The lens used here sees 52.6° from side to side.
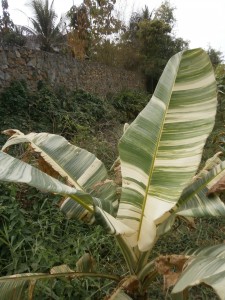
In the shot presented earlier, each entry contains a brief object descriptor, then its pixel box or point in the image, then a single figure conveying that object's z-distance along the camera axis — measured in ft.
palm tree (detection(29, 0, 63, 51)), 18.08
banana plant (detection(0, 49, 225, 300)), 2.51
